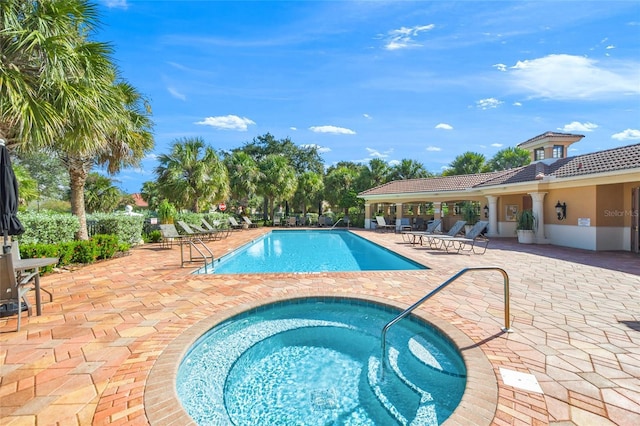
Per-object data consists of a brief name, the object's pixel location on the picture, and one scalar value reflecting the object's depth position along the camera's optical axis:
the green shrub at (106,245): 9.46
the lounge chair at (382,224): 22.06
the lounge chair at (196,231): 13.52
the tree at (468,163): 27.86
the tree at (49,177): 28.42
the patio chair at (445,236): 12.58
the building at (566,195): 11.15
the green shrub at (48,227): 8.16
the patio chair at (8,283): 3.88
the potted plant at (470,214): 19.53
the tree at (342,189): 27.00
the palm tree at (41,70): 5.58
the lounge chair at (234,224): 21.44
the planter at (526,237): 13.59
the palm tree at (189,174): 17.94
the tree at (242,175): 23.94
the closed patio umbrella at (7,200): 4.43
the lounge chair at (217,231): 16.24
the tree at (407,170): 28.50
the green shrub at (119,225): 11.80
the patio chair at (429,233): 13.96
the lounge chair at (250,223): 23.98
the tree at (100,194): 22.15
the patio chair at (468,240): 11.24
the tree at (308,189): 27.03
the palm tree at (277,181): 24.81
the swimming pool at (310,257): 9.39
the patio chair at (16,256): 4.67
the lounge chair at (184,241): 9.43
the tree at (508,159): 29.29
